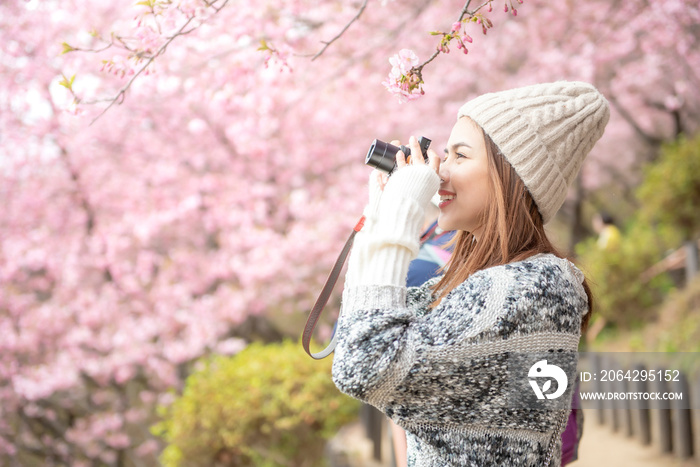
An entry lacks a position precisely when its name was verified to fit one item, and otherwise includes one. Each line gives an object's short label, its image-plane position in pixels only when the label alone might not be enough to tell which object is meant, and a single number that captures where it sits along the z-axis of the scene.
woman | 1.22
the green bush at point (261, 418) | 3.99
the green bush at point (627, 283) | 7.74
